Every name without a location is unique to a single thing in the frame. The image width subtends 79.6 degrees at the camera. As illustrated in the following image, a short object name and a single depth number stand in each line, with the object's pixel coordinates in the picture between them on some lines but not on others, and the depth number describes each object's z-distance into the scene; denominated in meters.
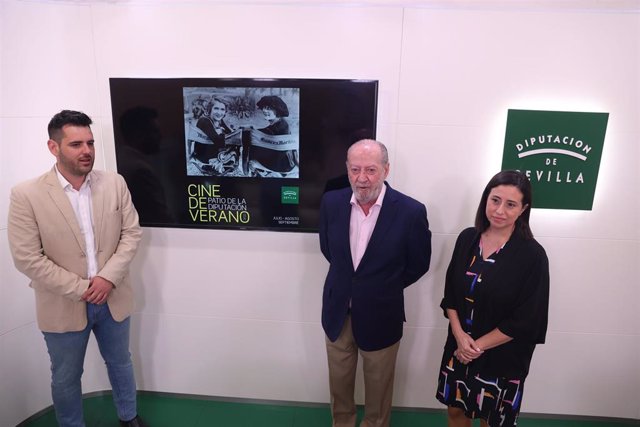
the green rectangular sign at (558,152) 2.17
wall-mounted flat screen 2.20
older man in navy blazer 1.92
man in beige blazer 1.92
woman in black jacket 1.74
